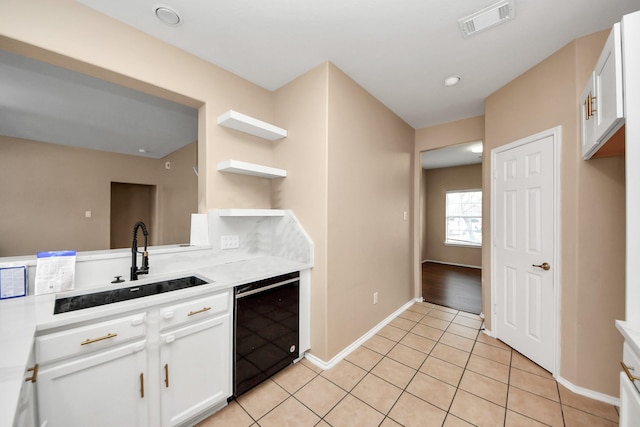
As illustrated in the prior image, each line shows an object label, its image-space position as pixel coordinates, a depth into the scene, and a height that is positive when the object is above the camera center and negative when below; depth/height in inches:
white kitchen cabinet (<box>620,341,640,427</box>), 34.5 -26.6
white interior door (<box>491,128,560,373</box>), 80.1 -11.3
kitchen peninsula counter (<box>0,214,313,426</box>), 32.7 -18.3
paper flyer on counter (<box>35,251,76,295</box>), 54.6 -13.5
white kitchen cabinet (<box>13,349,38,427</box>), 34.4 -28.1
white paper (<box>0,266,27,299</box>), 51.6 -14.9
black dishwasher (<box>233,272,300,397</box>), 66.6 -35.0
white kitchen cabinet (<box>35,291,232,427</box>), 42.3 -32.1
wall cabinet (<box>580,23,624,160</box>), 43.4 +25.5
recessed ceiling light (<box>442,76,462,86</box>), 94.1 +54.3
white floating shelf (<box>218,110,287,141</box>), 80.8 +32.4
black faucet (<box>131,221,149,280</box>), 64.6 -12.9
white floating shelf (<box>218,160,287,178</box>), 80.3 +16.2
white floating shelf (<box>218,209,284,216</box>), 79.9 +0.9
